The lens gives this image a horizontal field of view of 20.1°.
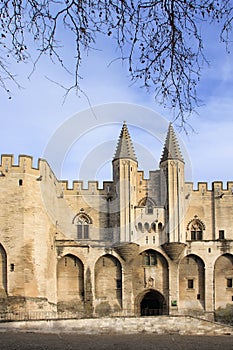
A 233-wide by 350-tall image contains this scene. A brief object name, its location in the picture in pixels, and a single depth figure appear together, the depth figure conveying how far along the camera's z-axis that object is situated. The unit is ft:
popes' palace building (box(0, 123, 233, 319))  148.05
